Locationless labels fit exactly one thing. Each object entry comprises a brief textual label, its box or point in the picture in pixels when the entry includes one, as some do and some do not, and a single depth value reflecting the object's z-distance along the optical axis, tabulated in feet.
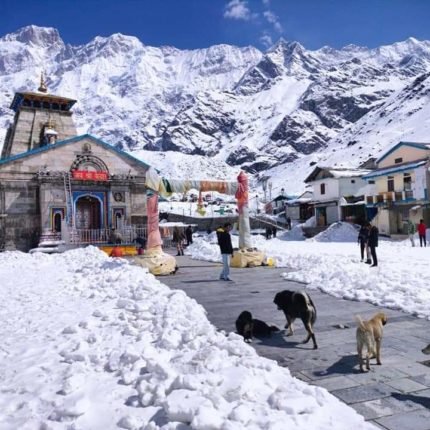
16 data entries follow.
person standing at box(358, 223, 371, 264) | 46.67
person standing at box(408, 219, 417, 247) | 76.80
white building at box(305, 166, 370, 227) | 130.72
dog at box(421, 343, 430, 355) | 13.82
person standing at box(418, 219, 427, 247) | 76.79
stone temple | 76.48
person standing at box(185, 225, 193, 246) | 99.28
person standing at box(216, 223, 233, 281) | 37.40
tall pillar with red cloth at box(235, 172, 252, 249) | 48.75
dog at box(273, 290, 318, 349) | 17.65
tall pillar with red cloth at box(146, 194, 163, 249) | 45.32
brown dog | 14.23
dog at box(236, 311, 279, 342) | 18.43
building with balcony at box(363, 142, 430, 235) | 103.14
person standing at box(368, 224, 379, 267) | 43.88
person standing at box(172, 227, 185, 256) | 74.01
